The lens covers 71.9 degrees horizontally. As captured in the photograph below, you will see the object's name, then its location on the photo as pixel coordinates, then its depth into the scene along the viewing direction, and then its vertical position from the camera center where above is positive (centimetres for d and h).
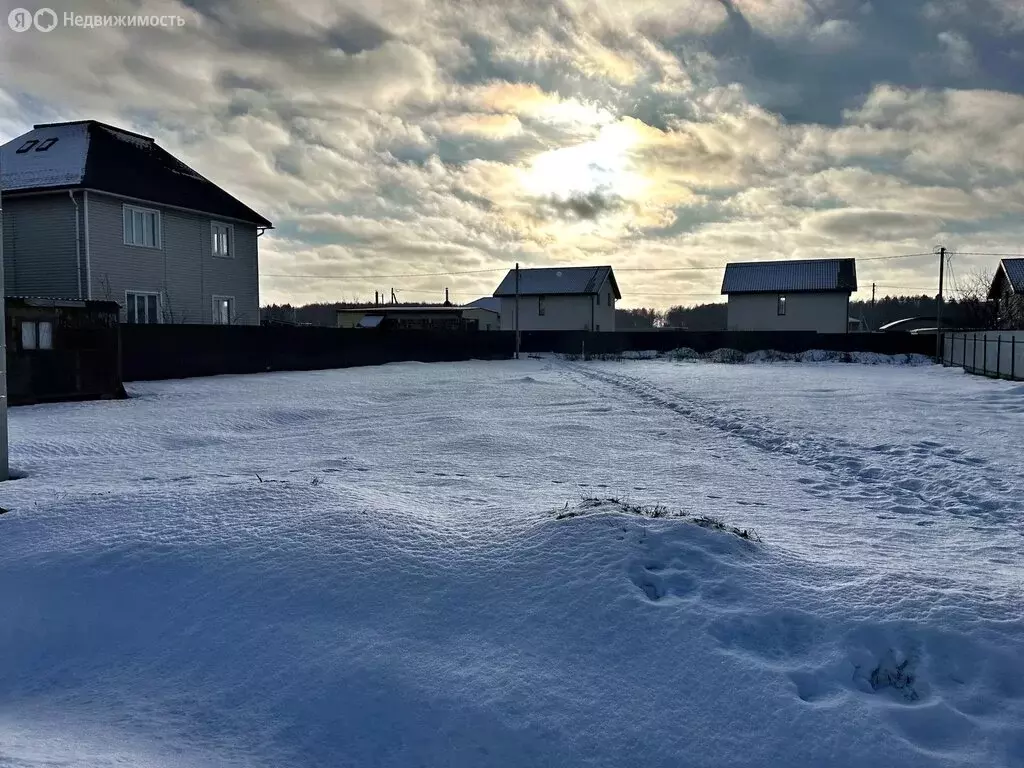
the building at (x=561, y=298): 5138 +313
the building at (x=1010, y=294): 3756 +269
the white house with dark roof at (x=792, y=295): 4494 +299
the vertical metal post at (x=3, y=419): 635 -75
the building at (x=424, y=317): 5319 +178
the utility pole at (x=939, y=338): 3419 +19
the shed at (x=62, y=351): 1220 -24
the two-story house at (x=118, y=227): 2139 +358
